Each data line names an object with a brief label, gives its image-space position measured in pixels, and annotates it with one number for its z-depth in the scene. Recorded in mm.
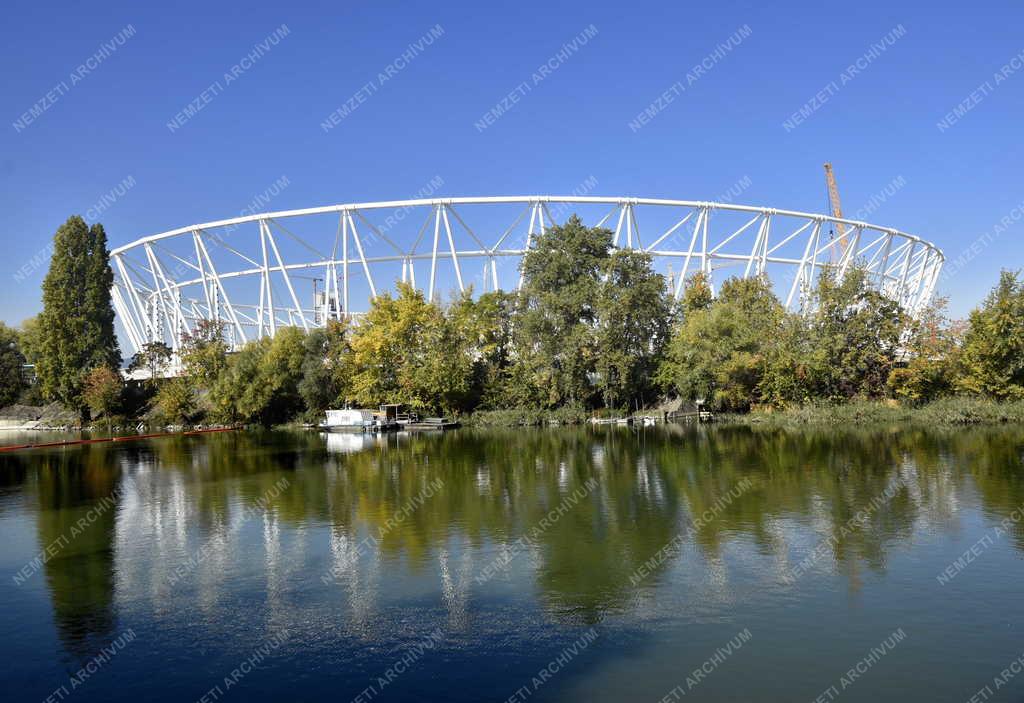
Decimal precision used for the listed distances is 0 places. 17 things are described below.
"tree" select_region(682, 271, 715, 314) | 51094
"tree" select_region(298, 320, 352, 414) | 52594
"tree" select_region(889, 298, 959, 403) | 39438
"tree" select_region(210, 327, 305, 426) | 52594
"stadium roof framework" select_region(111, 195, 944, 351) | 60531
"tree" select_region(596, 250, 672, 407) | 46125
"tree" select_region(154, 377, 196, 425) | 55188
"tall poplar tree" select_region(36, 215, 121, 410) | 55688
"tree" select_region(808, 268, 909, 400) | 41031
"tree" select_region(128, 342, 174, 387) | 61719
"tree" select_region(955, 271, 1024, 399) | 36000
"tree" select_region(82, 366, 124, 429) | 54938
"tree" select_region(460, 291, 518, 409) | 51188
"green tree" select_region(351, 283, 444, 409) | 50375
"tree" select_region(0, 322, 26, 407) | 68188
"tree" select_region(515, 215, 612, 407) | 46812
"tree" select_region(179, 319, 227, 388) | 55469
